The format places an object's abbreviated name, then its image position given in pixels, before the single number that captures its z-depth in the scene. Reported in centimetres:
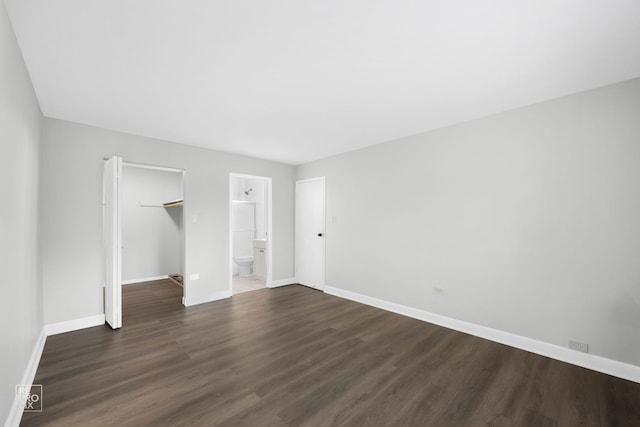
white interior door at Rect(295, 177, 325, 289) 509
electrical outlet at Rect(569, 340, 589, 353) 241
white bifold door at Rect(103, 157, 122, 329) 314
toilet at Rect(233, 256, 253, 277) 613
